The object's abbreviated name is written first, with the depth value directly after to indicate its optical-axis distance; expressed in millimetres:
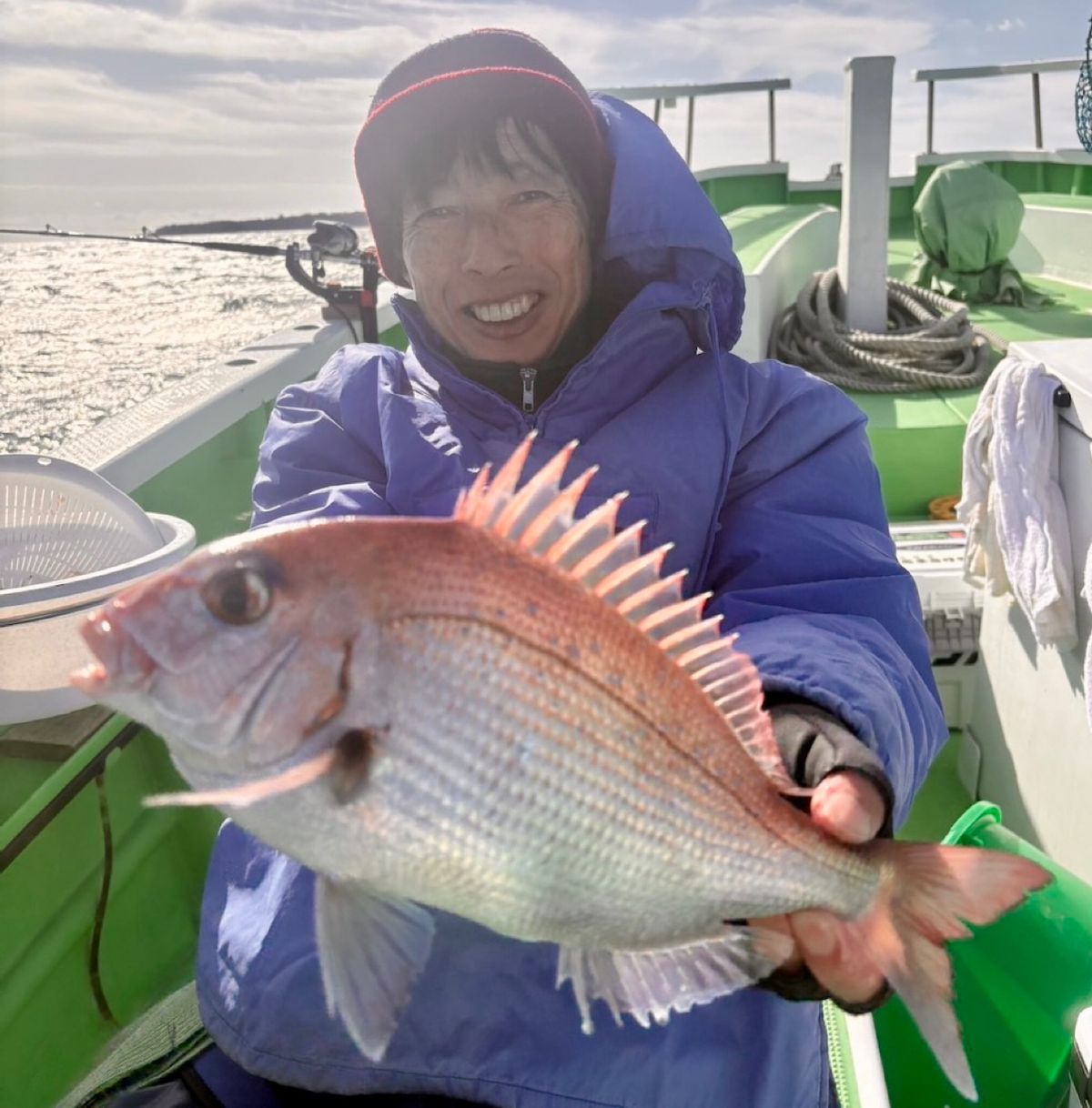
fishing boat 1808
